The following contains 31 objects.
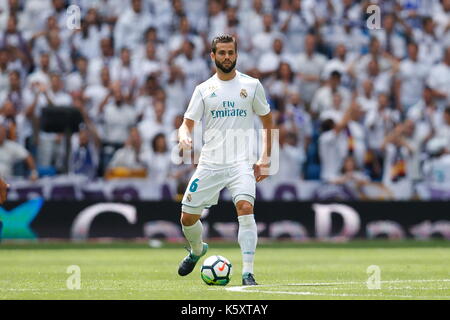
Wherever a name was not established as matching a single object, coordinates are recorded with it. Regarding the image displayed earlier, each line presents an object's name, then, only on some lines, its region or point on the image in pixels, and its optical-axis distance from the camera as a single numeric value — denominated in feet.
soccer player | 40.93
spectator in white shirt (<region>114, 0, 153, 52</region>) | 81.92
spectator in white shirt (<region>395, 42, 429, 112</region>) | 81.66
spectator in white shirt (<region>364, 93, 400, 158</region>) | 77.77
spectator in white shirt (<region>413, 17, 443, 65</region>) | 83.66
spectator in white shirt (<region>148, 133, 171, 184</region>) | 74.64
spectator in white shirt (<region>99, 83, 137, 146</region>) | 76.38
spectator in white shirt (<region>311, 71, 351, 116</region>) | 77.71
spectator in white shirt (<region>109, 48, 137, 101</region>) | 78.59
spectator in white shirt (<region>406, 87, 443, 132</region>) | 78.48
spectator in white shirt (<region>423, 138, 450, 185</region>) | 76.23
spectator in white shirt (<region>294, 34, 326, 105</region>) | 80.48
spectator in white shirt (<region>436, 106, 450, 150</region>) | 77.71
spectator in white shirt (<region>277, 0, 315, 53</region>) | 82.89
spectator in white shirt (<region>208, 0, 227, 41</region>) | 82.02
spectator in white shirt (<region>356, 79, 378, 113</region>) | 78.59
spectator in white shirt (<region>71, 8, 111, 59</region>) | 80.84
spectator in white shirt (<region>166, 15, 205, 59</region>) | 80.33
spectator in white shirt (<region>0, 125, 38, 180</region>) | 73.00
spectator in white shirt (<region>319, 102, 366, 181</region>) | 75.82
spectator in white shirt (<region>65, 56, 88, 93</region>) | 78.48
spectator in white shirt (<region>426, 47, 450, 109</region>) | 81.30
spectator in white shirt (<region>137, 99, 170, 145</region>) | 75.97
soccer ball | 39.83
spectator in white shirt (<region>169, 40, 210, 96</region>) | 79.15
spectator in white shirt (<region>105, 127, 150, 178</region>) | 74.38
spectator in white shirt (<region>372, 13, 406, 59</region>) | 83.46
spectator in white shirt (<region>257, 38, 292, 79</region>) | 79.82
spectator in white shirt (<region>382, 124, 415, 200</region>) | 76.33
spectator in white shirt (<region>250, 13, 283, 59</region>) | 81.49
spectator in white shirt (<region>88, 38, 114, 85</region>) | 79.10
